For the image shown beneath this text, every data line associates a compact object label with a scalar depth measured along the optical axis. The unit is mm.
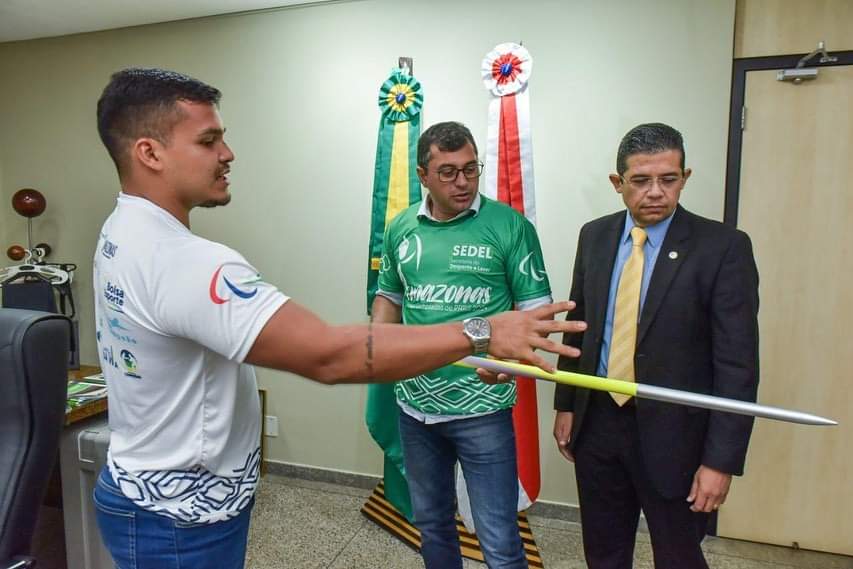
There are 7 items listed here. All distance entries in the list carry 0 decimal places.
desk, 1664
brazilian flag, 2449
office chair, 1181
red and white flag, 2209
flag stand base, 2295
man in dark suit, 1320
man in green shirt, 1600
